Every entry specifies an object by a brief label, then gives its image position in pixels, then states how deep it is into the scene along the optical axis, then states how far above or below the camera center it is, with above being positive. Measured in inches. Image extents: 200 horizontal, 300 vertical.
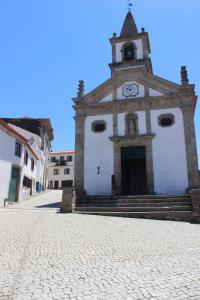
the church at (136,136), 660.7 +172.7
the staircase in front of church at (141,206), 458.7 -18.1
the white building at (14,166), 718.5 +104.6
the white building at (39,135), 1218.6 +321.4
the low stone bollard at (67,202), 536.7 -8.7
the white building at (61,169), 2106.3 +242.9
